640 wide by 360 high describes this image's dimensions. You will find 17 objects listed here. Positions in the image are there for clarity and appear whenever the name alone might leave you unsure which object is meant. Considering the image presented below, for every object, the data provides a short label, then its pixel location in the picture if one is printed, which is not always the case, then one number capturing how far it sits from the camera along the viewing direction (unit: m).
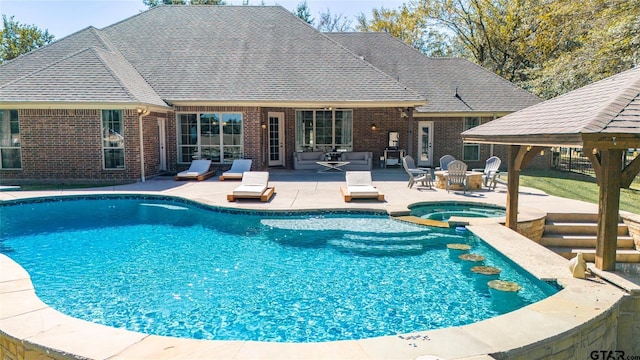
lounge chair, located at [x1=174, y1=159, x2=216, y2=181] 15.83
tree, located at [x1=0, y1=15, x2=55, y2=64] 32.91
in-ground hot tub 11.06
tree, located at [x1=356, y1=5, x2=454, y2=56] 33.50
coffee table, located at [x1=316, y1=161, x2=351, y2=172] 17.92
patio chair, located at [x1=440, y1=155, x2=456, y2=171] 15.90
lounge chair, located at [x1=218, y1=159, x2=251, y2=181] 15.78
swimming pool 5.41
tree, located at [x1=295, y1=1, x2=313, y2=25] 42.38
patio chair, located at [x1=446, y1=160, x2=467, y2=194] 13.24
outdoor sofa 18.47
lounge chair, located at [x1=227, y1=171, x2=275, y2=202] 11.83
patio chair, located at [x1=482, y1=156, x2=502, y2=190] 13.99
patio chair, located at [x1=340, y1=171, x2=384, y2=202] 11.80
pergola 5.39
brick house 15.01
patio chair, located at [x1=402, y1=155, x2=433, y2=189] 14.05
